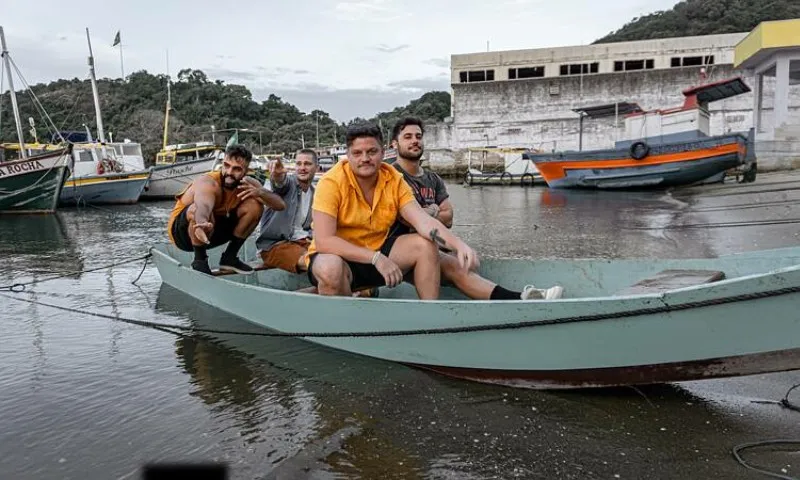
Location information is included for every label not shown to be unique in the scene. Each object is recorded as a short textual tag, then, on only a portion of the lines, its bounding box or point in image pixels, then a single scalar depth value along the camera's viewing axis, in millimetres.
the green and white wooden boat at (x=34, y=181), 18141
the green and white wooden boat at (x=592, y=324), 2715
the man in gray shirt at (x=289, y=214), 5526
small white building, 18844
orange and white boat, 18219
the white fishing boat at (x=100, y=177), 21906
